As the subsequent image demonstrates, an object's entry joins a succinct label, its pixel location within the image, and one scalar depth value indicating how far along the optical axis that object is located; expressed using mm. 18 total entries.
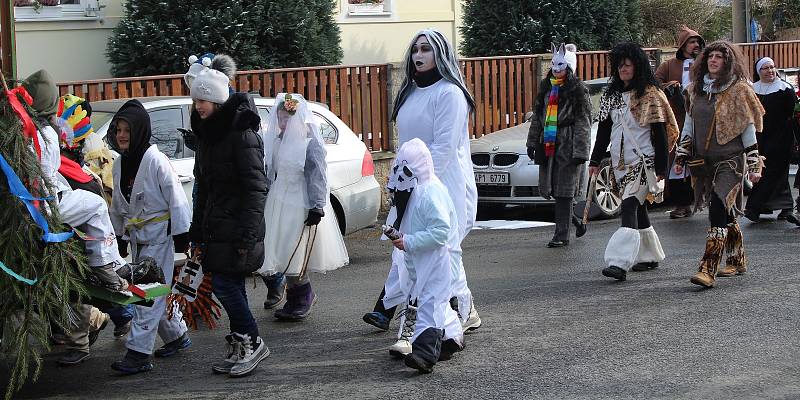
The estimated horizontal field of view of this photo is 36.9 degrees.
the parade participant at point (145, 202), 7105
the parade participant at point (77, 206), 6102
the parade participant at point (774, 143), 12227
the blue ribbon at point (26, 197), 5695
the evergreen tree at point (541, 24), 21234
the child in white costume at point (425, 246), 6742
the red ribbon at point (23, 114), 5832
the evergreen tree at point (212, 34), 17766
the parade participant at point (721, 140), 8938
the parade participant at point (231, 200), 6723
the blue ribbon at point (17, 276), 5691
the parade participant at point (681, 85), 13070
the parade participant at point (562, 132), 11266
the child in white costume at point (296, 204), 8234
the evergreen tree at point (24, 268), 5746
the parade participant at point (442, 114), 7473
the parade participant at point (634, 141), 9359
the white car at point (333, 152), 10156
